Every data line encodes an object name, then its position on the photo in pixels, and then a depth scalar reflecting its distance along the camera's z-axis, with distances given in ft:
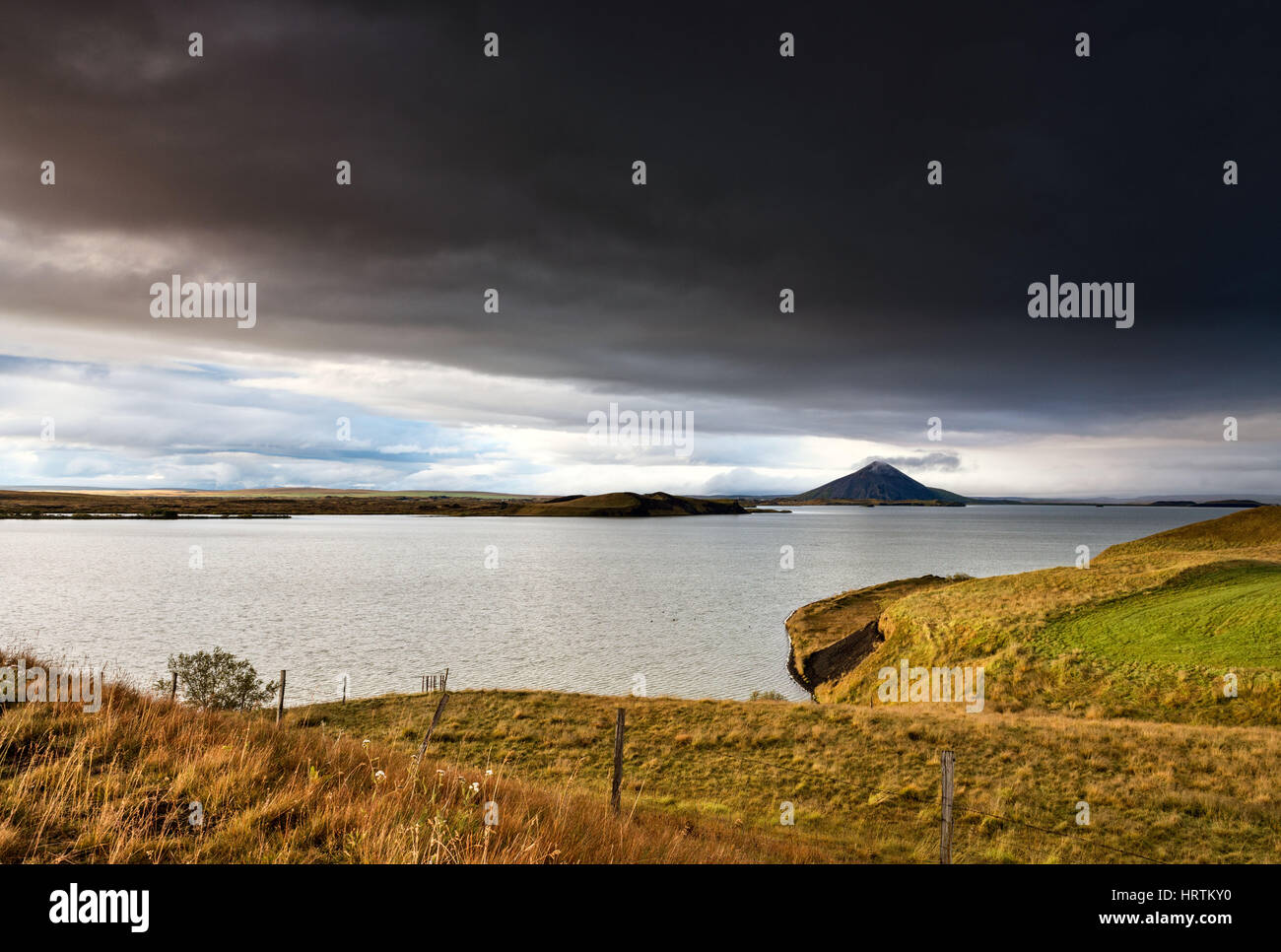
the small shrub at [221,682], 112.88
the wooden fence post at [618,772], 40.01
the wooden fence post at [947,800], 35.17
